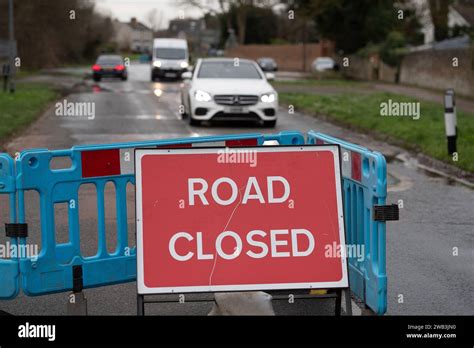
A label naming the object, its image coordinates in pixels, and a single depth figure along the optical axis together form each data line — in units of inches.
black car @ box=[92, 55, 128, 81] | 1875.0
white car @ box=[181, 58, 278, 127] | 814.5
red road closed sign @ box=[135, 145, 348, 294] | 216.5
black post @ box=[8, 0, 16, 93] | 1202.0
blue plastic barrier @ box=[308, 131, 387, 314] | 220.2
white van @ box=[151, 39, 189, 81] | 1866.4
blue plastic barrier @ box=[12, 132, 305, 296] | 232.8
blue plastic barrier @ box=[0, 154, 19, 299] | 227.6
